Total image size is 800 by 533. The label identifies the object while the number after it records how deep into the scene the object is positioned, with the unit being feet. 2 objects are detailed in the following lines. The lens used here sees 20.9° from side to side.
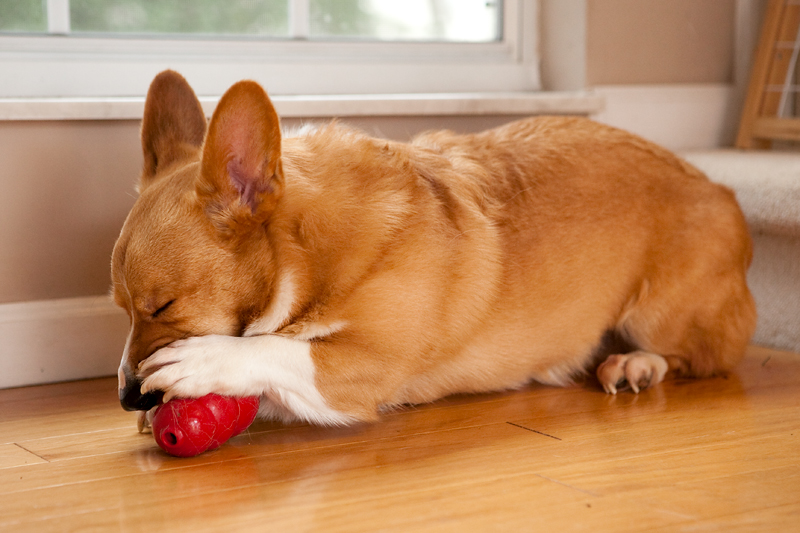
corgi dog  6.00
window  7.26
